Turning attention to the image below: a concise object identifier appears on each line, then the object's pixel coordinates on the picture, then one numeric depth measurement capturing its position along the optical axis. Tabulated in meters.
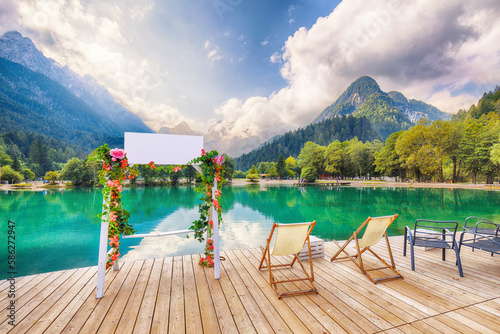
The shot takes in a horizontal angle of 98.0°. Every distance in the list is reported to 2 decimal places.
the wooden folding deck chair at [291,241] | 2.76
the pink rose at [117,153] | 3.02
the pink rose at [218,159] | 3.51
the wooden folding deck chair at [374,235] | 3.10
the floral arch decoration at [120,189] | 3.05
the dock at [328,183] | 43.21
